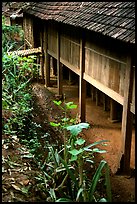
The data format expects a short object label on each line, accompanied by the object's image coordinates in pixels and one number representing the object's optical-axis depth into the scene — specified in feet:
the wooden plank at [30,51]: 37.12
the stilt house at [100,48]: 18.28
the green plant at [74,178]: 11.74
